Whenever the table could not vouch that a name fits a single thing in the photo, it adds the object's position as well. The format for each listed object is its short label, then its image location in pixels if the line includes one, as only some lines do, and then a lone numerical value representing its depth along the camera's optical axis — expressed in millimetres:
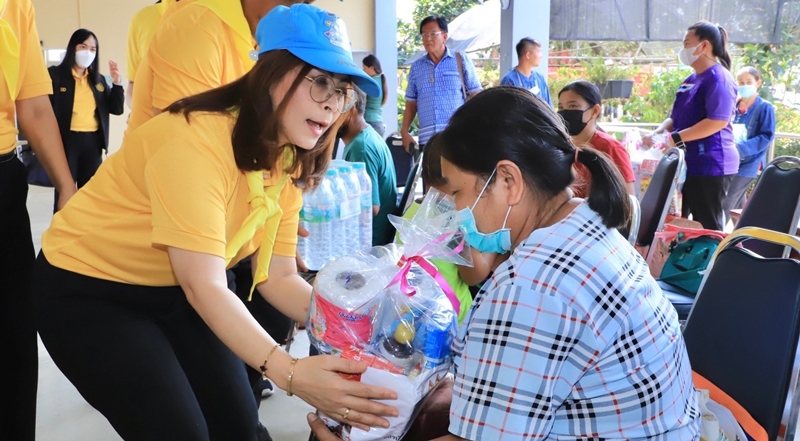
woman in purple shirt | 4008
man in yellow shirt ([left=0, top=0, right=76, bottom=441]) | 1875
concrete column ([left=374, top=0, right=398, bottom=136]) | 9566
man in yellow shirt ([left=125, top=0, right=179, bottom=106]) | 2686
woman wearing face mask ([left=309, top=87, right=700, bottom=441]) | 977
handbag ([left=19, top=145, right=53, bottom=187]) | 4582
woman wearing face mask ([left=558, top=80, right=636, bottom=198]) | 3188
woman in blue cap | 1351
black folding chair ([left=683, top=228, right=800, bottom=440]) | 1349
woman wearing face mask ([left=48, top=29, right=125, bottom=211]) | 5637
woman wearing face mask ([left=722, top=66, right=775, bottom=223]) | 4852
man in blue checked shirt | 5664
